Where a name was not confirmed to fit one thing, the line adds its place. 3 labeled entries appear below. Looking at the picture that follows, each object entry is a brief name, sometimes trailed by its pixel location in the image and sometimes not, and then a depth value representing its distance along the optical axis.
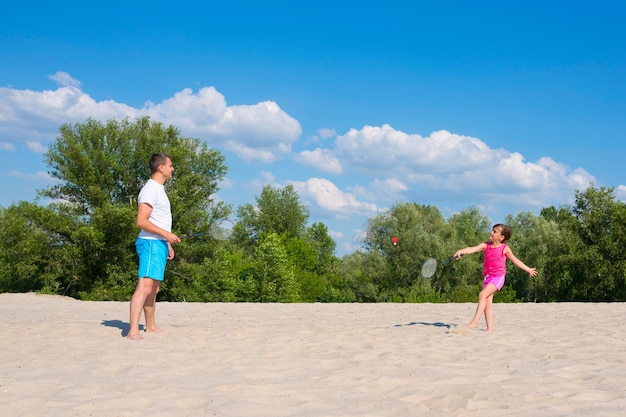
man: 7.42
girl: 9.12
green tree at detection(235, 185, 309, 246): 58.16
